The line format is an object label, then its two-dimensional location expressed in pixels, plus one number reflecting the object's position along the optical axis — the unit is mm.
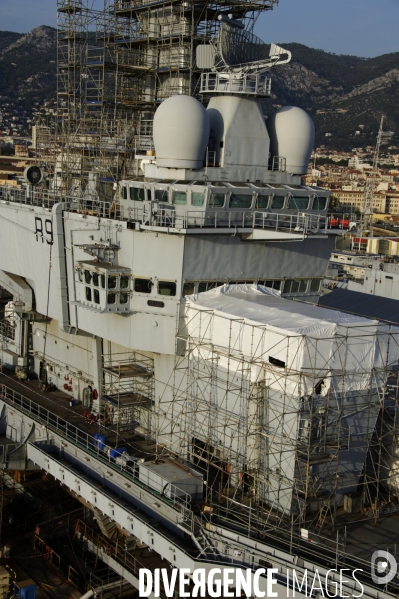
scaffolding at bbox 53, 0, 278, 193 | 29281
